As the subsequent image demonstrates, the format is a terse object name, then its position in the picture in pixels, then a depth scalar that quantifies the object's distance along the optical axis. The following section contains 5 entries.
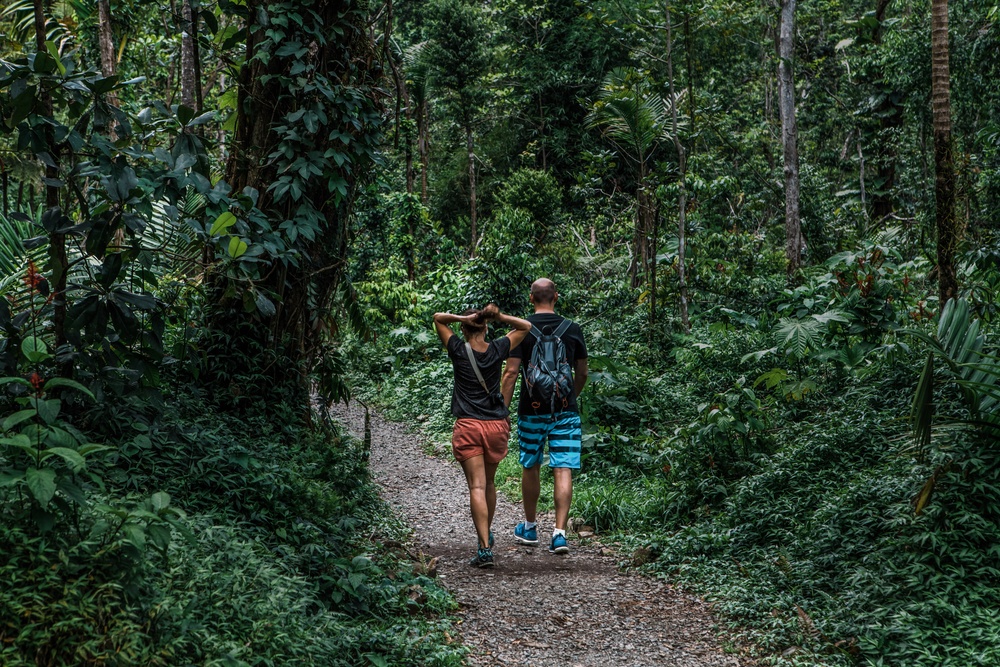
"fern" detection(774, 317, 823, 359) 6.68
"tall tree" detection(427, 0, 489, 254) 19.81
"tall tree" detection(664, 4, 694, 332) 11.14
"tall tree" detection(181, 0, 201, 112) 10.29
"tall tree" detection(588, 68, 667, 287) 10.70
